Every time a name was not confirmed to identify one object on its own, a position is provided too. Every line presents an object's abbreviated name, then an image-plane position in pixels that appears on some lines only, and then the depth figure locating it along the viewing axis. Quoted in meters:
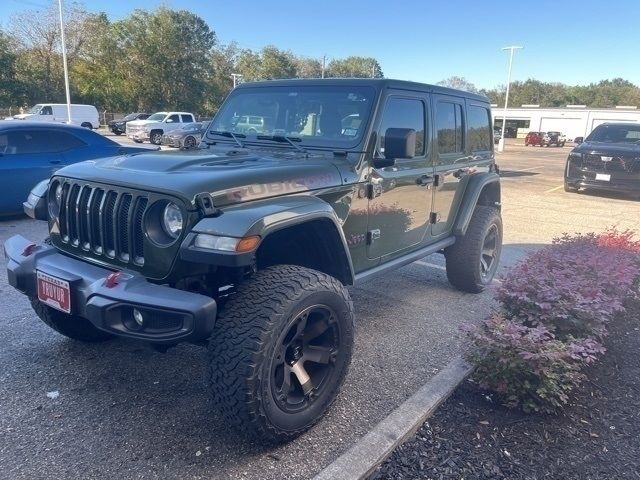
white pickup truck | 28.09
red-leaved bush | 3.01
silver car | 23.33
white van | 30.48
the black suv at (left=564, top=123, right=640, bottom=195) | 12.30
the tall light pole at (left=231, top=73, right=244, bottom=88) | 49.44
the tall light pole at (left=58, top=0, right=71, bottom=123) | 30.06
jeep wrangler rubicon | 2.47
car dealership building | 57.25
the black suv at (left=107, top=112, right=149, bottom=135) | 34.12
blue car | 7.50
